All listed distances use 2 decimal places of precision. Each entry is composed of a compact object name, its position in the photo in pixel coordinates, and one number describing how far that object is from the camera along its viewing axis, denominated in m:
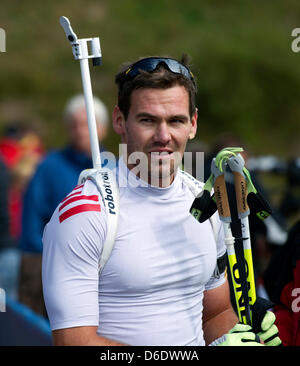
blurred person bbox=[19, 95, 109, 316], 10.12
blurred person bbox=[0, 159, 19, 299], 12.95
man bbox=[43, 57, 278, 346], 4.41
